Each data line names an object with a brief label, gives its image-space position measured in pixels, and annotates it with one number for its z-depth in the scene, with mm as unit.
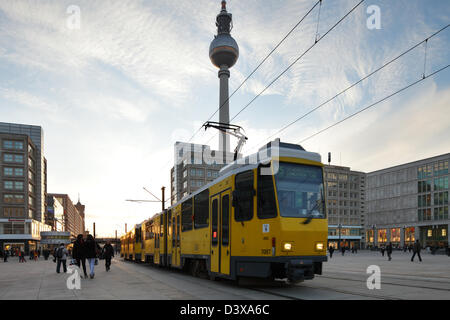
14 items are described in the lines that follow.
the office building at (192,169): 107438
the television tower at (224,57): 137000
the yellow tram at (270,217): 10461
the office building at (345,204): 117750
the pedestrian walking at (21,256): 43038
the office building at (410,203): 87875
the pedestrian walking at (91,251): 15109
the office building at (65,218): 187125
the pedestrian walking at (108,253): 20000
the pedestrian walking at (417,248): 29183
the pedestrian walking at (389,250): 33750
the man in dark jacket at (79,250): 15172
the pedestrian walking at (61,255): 19328
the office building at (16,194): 80375
